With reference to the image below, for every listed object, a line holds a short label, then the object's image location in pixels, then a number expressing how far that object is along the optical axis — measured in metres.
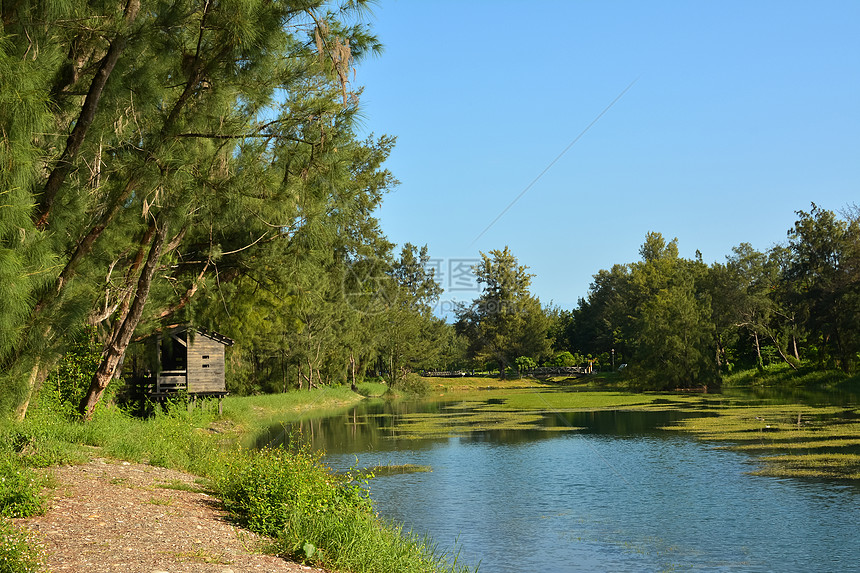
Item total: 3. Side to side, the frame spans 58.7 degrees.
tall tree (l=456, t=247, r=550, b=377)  83.44
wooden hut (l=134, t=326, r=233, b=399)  27.02
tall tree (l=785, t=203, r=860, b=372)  45.31
